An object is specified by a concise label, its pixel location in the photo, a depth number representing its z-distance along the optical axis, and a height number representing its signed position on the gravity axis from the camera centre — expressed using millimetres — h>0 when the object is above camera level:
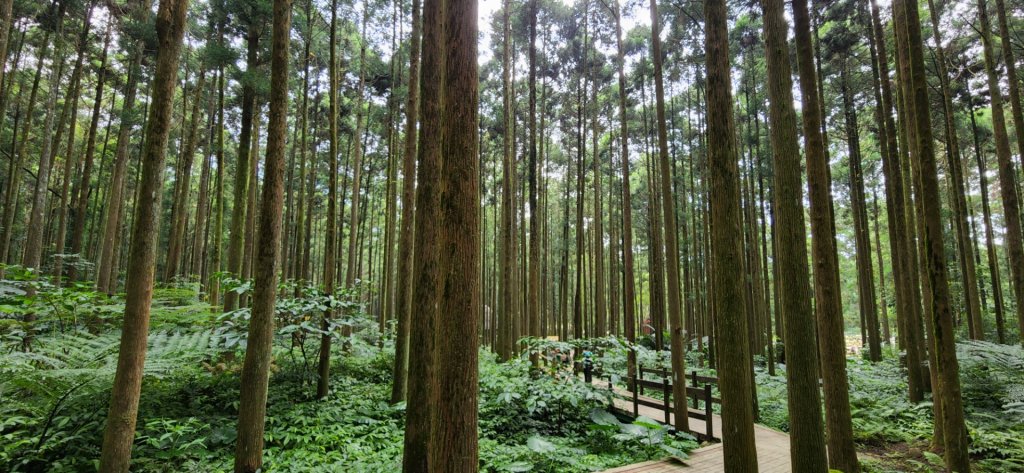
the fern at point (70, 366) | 4219 -1058
